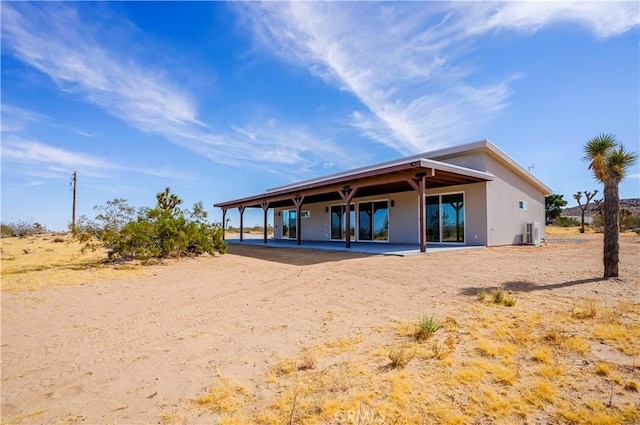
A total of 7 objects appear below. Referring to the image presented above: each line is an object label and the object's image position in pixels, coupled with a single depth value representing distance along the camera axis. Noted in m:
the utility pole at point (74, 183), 28.61
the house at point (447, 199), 11.00
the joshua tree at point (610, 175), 6.14
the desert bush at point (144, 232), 10.36
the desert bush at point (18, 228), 26.53
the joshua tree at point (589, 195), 29.91
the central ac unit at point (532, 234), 13.95
